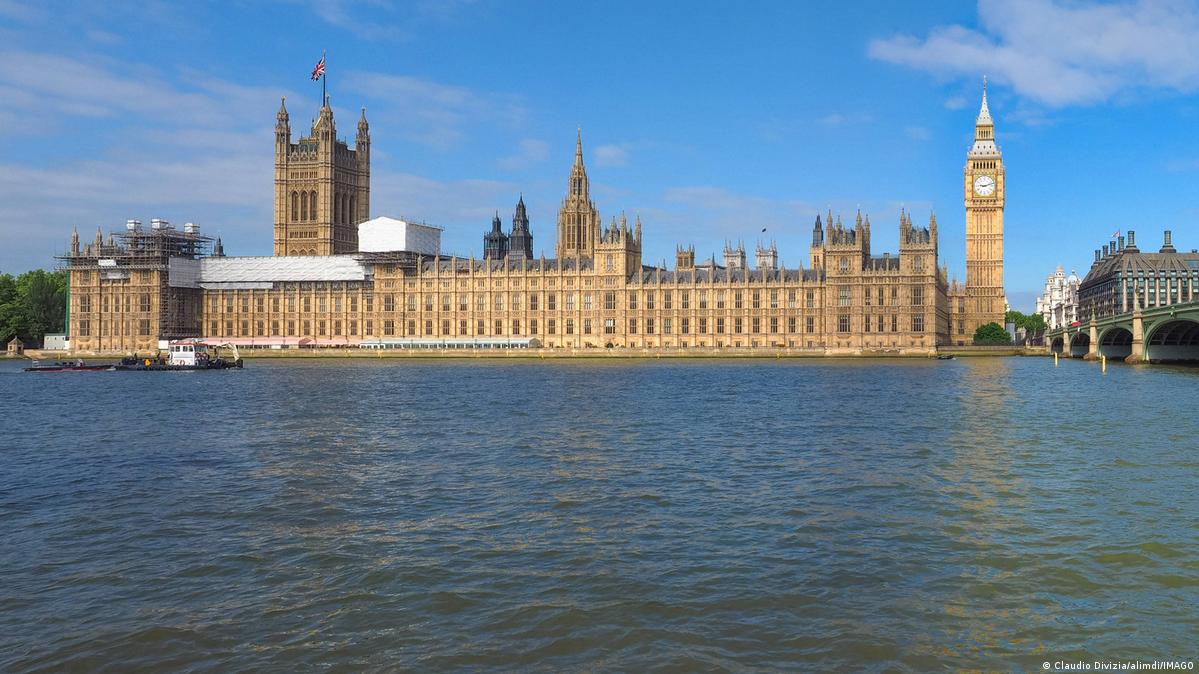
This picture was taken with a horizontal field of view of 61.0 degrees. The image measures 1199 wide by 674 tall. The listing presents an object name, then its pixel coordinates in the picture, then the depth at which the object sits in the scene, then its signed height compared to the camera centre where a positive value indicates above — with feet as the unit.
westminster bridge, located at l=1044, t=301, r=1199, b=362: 288.86 +3.69
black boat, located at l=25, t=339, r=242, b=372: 335.47 -4.52
